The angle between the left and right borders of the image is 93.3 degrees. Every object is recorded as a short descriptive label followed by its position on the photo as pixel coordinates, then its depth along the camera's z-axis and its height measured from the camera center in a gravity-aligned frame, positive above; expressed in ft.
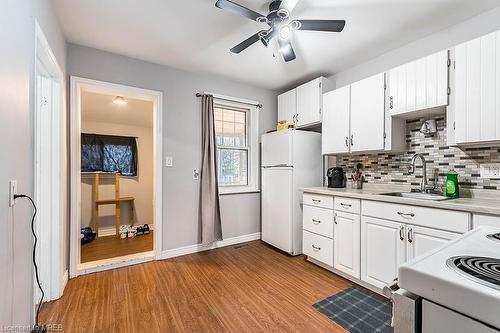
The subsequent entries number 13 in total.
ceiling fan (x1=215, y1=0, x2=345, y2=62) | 5.45 +3.60
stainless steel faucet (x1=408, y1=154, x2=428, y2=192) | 7.45 -0.28
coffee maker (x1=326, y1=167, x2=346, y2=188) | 9.70 -0.51
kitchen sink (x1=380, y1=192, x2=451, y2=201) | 6.57 -0.90
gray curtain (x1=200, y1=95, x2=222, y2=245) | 10.47 -0.74
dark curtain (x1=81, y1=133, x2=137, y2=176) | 13.72 +0.71
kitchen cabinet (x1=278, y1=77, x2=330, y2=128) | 10.32 +2.93
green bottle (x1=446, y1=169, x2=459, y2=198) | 6.66 -0.57
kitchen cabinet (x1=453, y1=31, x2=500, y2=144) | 5.56 +1.87
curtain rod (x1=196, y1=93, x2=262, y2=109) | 10.72 +3.25
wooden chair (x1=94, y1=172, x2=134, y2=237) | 13.25 -2.05
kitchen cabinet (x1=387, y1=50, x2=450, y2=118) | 6.52 +2.37
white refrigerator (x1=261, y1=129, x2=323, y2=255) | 10.12 -0.59
